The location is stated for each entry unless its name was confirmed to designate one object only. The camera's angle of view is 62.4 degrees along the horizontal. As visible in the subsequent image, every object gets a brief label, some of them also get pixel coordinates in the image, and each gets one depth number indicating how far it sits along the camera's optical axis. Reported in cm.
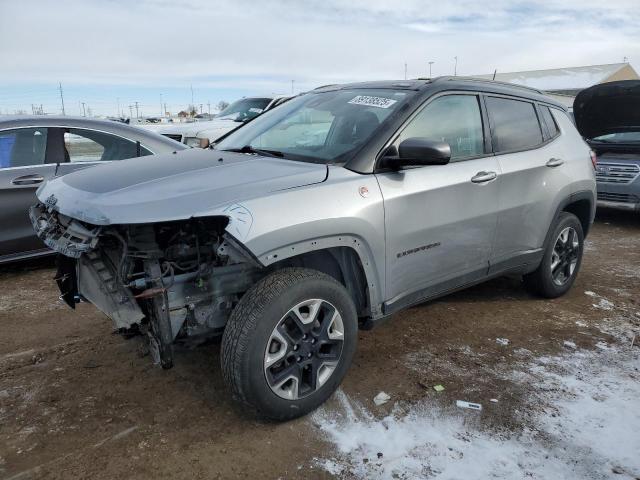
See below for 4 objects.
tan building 3851
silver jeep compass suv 264
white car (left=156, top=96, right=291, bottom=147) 936
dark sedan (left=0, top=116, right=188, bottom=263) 504
